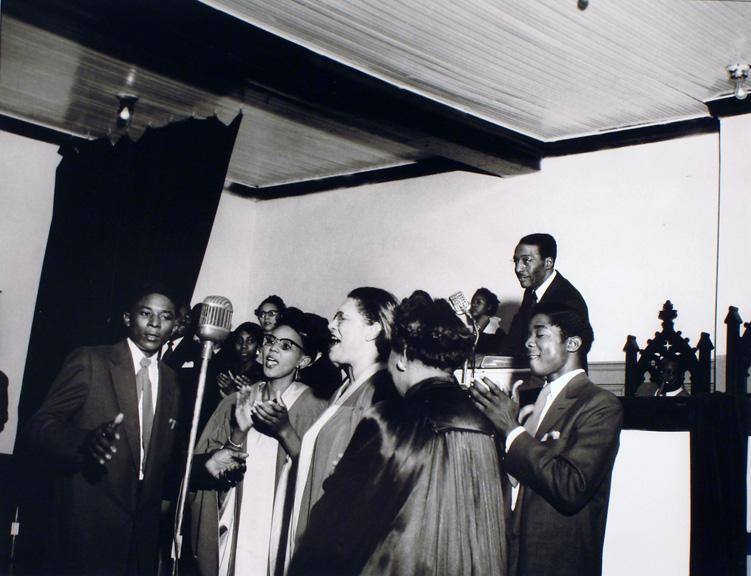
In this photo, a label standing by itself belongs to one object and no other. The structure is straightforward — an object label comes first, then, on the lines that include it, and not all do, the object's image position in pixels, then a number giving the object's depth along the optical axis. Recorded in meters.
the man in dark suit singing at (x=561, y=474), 4.07
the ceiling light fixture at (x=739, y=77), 4.98
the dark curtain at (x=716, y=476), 4.50
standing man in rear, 5.26
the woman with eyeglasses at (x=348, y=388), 4.13
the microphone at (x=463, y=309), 4.58
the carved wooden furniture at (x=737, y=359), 4.71
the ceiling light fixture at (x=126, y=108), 6.10
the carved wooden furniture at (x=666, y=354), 4.85
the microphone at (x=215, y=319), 3.25
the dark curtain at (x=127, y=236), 4.55
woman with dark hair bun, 3.51
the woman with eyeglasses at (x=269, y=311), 6.34
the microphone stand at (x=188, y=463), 3.00
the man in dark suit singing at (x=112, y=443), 4.36
